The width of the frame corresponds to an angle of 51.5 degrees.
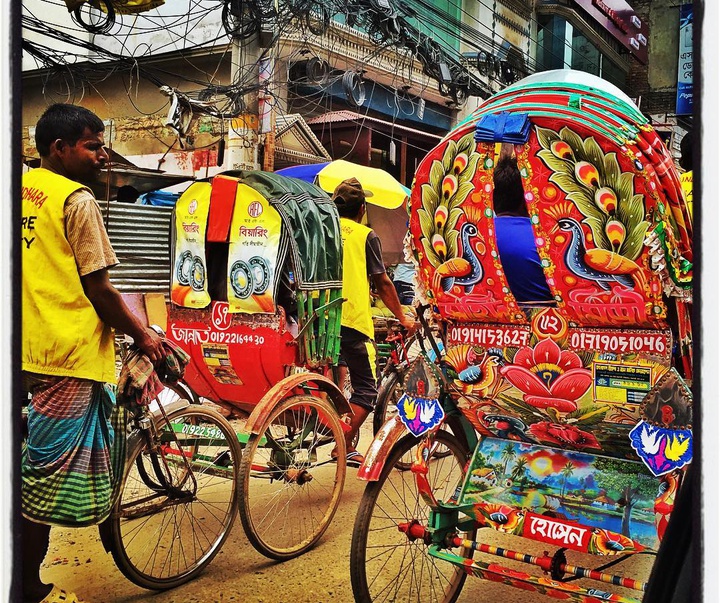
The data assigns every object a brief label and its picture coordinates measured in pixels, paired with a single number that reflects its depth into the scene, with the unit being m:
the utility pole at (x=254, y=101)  5.88
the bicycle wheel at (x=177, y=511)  3.12
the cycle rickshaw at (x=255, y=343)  3.57
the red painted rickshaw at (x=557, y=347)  2.23
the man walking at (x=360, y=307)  4.61
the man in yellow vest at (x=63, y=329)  2.53
